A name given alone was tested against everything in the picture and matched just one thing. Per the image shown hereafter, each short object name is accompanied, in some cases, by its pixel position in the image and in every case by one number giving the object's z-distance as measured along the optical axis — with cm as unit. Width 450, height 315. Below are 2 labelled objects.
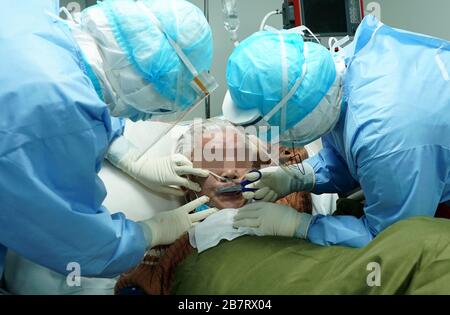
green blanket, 101
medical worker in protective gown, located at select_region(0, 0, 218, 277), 97
